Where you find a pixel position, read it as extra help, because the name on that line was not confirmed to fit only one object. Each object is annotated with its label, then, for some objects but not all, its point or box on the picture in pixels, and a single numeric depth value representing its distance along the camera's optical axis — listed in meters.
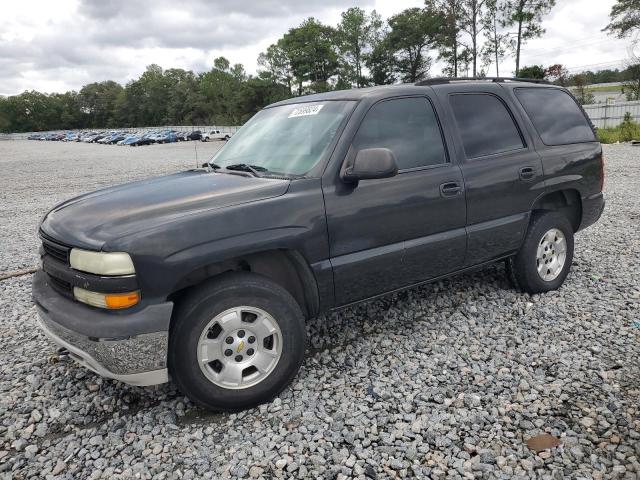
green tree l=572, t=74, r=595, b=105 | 36.28
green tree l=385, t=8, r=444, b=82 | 54.34
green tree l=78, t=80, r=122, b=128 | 128.62
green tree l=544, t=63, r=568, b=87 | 42.50
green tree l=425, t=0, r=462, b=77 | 38.94
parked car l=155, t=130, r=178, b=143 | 51.47
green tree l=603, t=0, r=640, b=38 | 32.47
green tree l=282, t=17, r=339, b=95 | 63.06
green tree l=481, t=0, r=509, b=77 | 36.81
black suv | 2.46
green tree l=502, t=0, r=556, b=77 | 34.31
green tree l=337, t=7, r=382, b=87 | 59.69
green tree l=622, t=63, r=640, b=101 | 31.38
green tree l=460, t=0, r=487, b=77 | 37.61
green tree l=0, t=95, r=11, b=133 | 124.25
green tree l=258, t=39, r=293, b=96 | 68.81
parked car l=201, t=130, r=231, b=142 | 47.36
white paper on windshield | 3.46
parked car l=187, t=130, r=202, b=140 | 51.14
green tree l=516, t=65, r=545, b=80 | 35.88
